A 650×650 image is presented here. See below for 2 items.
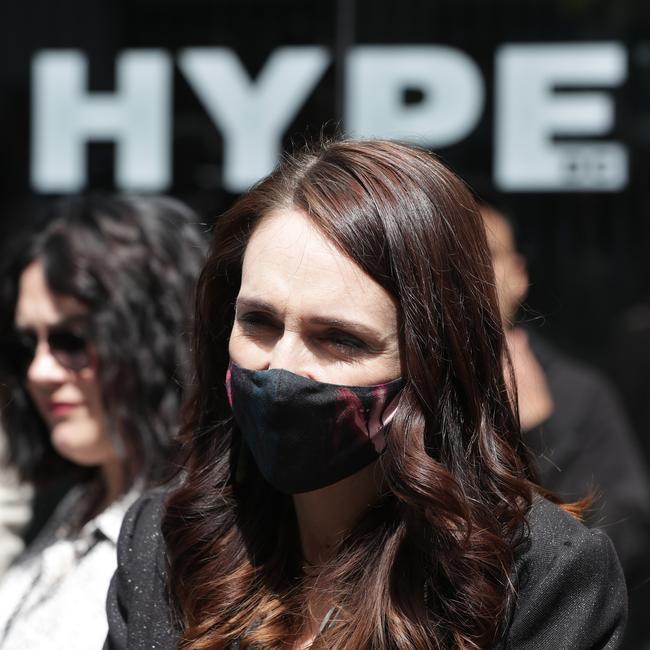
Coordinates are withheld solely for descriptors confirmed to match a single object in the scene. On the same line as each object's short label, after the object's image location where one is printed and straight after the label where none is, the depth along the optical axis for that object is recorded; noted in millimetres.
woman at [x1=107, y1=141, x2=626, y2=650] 3412
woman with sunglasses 5172
